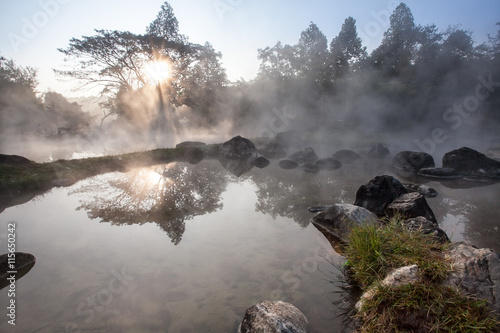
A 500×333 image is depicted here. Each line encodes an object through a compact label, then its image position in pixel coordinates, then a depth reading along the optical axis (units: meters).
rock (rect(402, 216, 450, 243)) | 4.57
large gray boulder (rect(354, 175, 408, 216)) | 7.26
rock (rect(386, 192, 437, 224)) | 6.03
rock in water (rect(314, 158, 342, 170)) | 15.21
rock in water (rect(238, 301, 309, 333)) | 2.89
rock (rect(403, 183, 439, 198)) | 9.30
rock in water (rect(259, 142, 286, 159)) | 19.59
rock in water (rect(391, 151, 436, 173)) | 13.87
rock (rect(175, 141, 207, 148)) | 21.04
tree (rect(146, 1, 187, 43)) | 25.88
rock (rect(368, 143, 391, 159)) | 18.45
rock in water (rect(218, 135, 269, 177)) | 16.34
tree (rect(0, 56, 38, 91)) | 25.63
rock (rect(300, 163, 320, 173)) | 14.07
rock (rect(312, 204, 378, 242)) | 5.72
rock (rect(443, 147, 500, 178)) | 12.45
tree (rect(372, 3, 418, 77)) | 31.45
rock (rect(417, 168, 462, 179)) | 12.53
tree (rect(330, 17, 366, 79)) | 33.28
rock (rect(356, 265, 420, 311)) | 3.16
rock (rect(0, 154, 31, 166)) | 10.60
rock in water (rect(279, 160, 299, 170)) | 15.09
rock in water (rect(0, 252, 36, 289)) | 4.33
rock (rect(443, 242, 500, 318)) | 2.83
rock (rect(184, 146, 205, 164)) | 17.44
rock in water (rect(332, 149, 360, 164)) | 17.21
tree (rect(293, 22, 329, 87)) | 32.56
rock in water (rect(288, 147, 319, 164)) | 17.20
